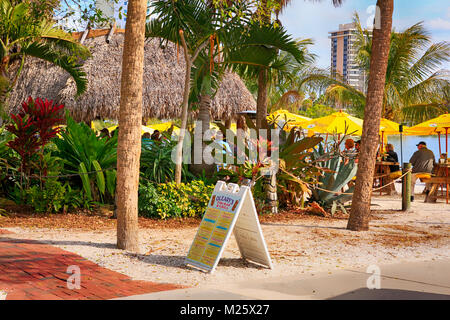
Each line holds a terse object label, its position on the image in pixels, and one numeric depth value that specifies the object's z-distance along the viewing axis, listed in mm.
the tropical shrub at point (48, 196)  9305
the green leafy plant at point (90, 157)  9766
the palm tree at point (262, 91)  12204
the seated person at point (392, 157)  17312
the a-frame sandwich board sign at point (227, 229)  5789
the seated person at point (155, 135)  12766
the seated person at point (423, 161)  15734
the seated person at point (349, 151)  11109
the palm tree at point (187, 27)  9750
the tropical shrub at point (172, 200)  9492
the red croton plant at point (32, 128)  9258
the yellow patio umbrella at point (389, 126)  18500
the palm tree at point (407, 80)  24406
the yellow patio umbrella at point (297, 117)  20812
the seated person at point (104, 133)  11472
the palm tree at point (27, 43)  11442
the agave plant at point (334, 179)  11047
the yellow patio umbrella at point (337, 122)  17844
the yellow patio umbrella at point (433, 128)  16386
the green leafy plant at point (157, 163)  10438
